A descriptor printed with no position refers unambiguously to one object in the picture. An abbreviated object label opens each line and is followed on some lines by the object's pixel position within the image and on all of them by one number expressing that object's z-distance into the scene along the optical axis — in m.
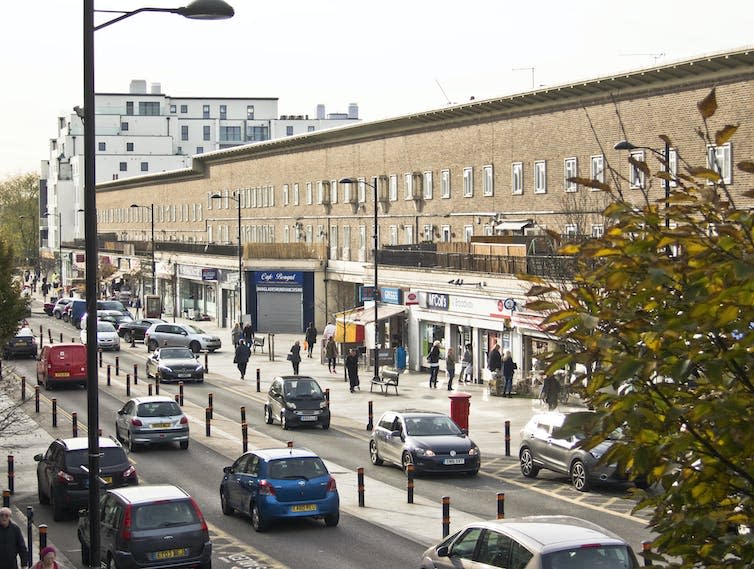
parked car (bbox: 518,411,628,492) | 25.97
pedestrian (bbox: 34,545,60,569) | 14.45
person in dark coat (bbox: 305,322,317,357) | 61.88
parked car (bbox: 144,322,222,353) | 62.56
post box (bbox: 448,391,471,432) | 32.97
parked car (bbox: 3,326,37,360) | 62.94
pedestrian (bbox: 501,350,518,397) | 43.44
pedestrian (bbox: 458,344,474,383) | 48.20
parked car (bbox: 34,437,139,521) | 24.55
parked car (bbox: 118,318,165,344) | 70.94
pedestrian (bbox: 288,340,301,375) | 51.09
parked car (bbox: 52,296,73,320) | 93.12
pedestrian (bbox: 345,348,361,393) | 46.38
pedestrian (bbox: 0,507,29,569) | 17.06
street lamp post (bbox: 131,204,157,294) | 88.31
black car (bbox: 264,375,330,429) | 37.06
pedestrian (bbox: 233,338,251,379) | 51.50
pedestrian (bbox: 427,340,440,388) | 47.53
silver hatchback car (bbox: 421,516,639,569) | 13.32
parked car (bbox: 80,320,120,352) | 65.69
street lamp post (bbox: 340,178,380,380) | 48.32
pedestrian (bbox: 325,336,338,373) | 53.94
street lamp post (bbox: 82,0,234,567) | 14.19
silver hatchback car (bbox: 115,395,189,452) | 33.22
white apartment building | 157.00
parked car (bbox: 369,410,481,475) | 28.03
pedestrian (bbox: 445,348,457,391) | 46.75
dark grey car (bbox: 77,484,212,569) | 18.27
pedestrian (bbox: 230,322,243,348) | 62.00
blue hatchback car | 22.61
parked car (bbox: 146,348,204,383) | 50.47
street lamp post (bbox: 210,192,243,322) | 69.34
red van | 48.97
